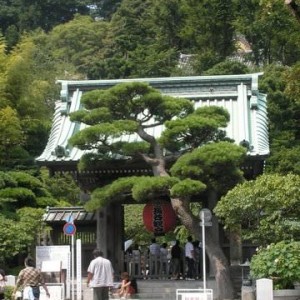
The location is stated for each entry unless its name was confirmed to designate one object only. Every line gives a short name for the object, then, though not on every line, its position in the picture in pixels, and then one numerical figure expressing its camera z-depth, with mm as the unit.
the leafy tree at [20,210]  24953
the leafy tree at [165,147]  22047
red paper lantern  25281
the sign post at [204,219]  20456
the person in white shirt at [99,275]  18078
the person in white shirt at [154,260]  25859
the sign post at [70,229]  22547
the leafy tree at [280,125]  34500
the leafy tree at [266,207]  20781
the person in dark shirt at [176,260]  25625
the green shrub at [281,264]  18125
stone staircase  24094
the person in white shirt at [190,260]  25438
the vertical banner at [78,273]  21727
